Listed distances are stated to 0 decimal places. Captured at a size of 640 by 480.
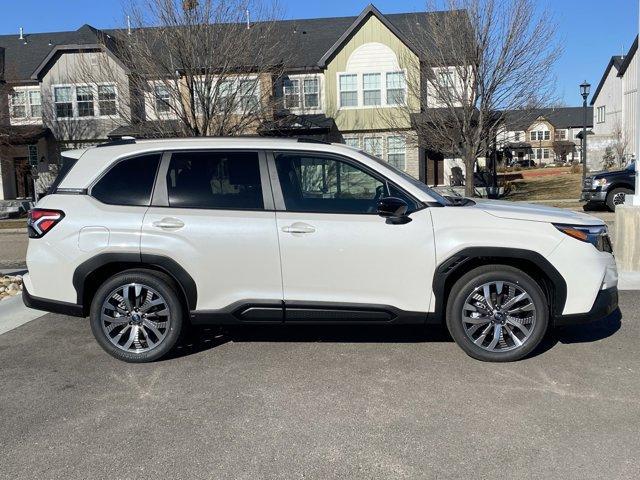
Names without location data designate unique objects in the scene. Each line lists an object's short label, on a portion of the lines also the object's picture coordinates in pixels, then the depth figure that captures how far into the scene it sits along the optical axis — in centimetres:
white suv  463
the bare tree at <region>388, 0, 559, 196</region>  1839
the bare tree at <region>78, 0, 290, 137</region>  1772
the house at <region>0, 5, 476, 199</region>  2484
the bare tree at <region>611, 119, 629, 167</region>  3647
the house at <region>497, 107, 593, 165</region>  7650
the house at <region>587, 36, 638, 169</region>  3844
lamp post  2650
